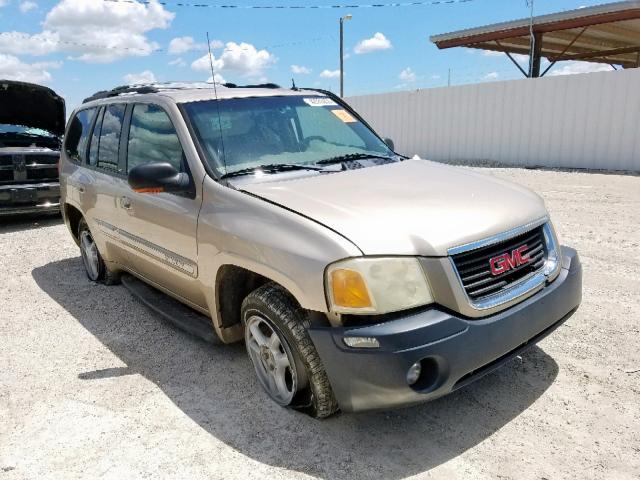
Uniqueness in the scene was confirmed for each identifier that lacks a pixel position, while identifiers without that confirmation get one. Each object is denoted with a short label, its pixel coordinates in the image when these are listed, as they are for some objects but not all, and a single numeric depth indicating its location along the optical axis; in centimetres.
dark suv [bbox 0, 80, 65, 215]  791
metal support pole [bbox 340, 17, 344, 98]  2928
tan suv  239
